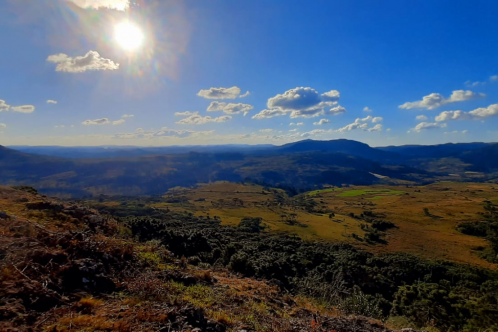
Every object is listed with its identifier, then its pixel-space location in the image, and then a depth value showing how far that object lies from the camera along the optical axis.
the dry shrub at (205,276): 11.59
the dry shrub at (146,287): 7.76
